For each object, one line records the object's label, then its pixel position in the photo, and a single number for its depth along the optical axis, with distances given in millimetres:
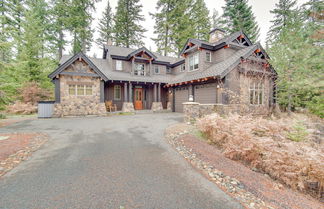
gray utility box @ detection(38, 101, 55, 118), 10289
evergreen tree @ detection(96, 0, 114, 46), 23984
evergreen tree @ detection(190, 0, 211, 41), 23109
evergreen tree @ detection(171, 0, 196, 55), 21375
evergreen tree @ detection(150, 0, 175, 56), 21906
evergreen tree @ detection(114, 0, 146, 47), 23109
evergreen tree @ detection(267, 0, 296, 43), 19272
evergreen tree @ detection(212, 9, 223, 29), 28159
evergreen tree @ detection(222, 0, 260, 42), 20156
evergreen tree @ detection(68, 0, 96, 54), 18406
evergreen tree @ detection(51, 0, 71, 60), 18094
